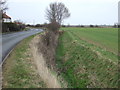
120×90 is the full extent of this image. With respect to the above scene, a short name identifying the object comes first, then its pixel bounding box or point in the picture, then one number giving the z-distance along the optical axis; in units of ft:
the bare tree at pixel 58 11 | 252.17
